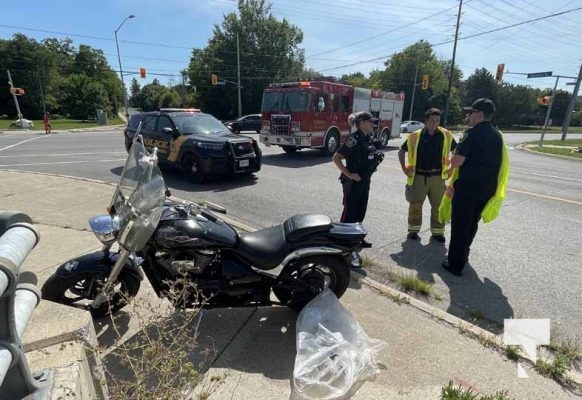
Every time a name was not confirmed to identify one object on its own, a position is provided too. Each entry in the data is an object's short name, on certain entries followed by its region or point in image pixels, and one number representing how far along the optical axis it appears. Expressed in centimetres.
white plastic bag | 231
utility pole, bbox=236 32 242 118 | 4148
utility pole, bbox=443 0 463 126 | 3303
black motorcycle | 246
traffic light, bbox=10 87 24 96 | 3282
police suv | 834
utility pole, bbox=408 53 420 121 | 5141
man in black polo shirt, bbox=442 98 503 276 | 393
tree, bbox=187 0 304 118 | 4703
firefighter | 499
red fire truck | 1313
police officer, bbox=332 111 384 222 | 448
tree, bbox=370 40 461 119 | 5550
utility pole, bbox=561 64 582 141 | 2514
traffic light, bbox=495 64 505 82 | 2867
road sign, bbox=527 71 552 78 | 2330
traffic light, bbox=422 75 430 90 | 3543
